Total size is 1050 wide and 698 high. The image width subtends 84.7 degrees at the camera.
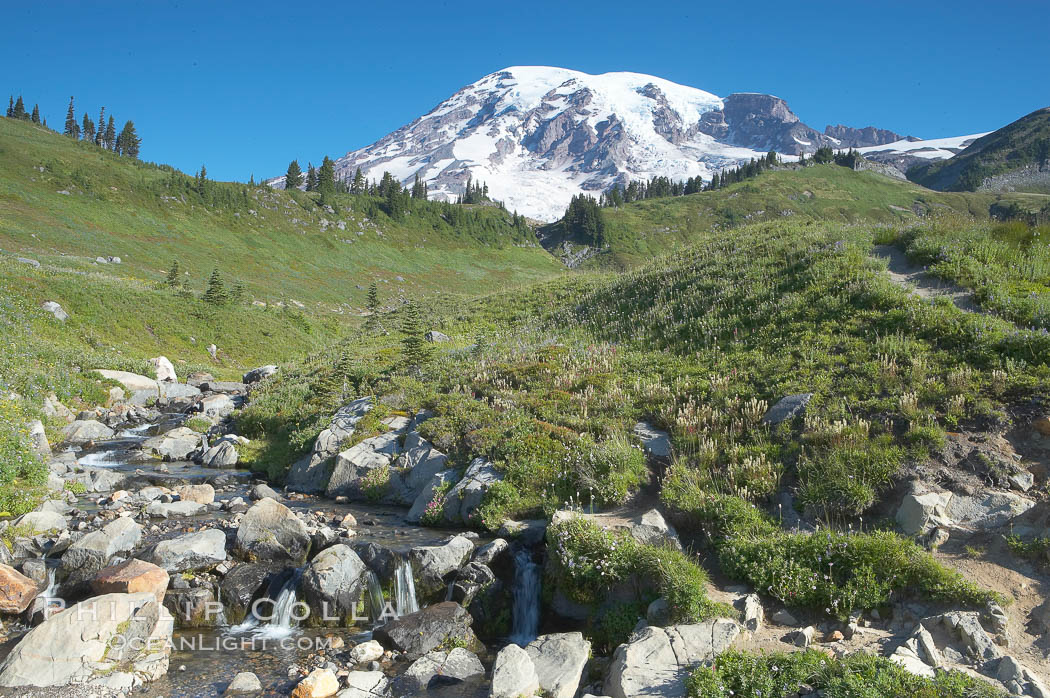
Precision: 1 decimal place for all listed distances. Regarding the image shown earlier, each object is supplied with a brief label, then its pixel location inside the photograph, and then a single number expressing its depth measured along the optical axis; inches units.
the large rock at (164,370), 1206.3
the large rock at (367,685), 294.1
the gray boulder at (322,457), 642.2
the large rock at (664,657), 267.1
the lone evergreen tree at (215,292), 1704.0
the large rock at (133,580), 358.9
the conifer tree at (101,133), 6422.2
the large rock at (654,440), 503.2
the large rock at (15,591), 350.6
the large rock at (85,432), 791.1
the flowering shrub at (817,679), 232.2
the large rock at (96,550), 391.5
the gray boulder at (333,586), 376.8
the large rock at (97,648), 291.6
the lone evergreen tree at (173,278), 1853.5
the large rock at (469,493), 501.4
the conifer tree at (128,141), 5984.3
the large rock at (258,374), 1288.1
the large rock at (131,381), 1051.2
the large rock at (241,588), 380.8
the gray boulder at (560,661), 286.4
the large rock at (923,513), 348.8
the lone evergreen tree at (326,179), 5285.4
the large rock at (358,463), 610.9
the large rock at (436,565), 395.9
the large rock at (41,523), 447.8
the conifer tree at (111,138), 6461.6
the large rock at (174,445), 769.6
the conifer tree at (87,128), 6466.5
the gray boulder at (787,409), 476.1
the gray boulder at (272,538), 432.1
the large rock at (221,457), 739.4
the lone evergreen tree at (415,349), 875.1
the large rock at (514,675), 281.7
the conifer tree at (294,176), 5816.4
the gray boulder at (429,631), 342.6
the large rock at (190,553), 402.6
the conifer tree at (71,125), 6387.8
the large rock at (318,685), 290.4
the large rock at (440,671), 306.8
